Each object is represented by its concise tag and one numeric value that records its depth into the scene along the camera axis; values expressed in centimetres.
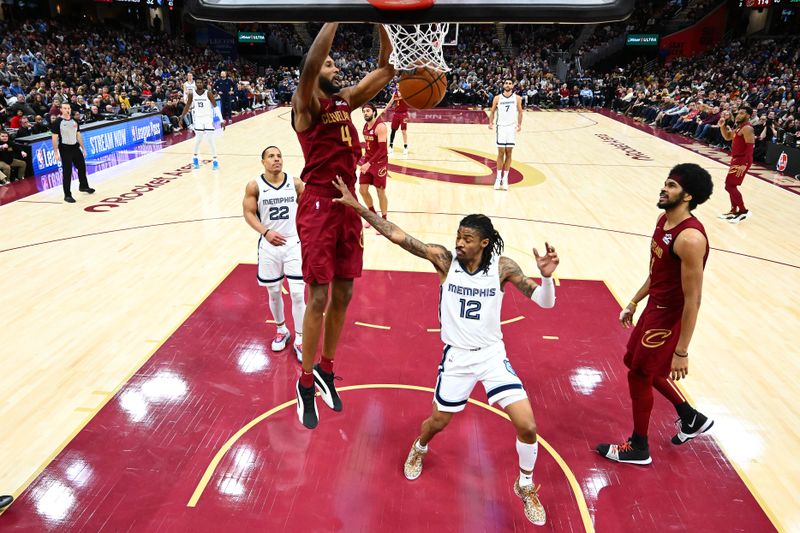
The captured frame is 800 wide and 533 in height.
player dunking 324
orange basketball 382
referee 977
